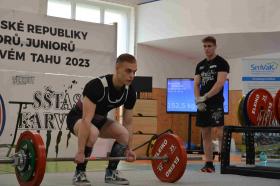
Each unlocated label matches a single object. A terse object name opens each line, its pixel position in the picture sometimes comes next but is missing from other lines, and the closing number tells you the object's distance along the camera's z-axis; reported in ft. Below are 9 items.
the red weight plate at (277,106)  13.03
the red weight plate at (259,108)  13.96
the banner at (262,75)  23.50
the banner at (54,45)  14.26
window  29.63
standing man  13.33
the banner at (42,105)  14.07
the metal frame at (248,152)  12.62
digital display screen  26.50
